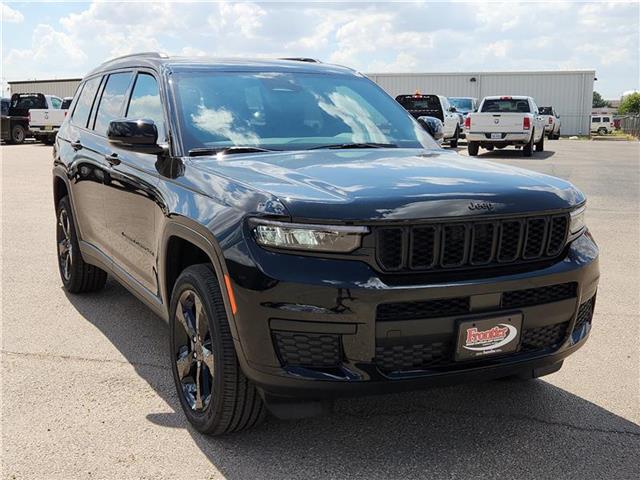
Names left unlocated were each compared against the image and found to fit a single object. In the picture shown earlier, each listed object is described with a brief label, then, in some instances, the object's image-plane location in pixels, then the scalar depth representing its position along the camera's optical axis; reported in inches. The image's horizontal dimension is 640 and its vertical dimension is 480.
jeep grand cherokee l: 115.7
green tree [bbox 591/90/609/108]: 5910.4
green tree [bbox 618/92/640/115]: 4227.4
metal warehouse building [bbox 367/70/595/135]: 1765.5
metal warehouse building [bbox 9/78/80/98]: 1959.8
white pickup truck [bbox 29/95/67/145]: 1156.3
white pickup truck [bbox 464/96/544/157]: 836.6
